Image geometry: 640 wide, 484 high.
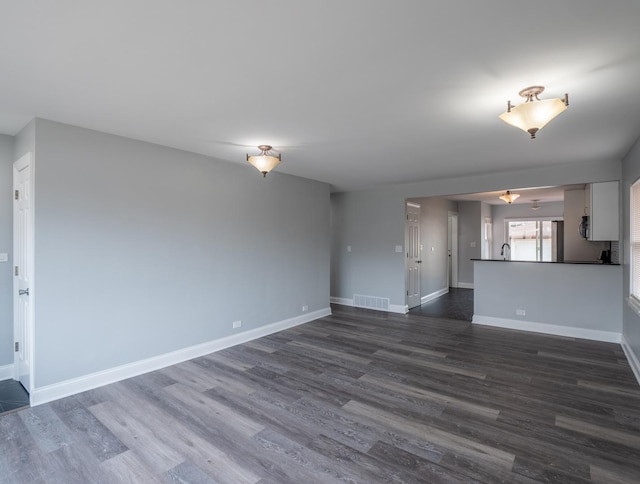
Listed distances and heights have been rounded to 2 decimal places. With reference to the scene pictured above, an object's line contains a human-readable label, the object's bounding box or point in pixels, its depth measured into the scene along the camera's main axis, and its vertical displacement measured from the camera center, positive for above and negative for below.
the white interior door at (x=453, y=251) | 9.87 -0.27
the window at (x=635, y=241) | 3.73 +0.01
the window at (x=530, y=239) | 9.90 +0.09
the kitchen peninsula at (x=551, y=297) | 4.84 -0.87
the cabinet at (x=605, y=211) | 4.61 +0.43
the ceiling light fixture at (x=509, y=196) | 7.17 +1.00
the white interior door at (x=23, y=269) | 3.11 -0.28
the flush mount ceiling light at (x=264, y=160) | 3.86 +0.93
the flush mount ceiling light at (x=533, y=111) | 2.31 +0.91
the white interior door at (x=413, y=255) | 6.93 -0.29
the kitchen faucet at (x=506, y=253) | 10.14 -0.34
